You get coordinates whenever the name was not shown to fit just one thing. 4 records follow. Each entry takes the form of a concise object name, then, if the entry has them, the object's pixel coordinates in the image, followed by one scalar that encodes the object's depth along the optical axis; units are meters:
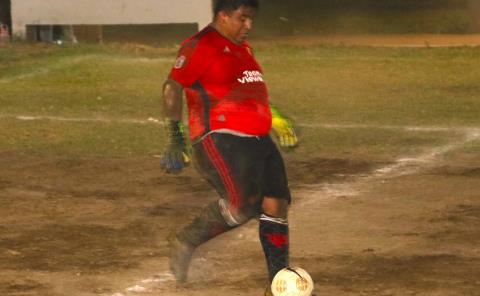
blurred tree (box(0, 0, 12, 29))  53.03
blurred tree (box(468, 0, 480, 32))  54.24
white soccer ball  12.64
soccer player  12.92
